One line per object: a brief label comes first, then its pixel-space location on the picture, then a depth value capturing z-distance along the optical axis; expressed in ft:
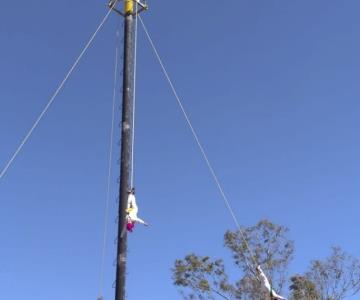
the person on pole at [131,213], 42.19
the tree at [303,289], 129.18
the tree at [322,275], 128.49
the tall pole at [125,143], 40.55
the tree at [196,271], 136.67
